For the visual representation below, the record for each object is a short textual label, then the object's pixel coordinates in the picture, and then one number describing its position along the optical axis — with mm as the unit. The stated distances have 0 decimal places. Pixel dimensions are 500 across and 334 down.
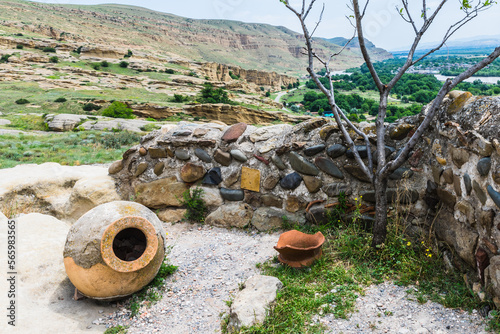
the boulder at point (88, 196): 5242
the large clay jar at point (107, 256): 3016
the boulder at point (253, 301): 2619
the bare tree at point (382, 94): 3040
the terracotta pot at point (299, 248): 3389
